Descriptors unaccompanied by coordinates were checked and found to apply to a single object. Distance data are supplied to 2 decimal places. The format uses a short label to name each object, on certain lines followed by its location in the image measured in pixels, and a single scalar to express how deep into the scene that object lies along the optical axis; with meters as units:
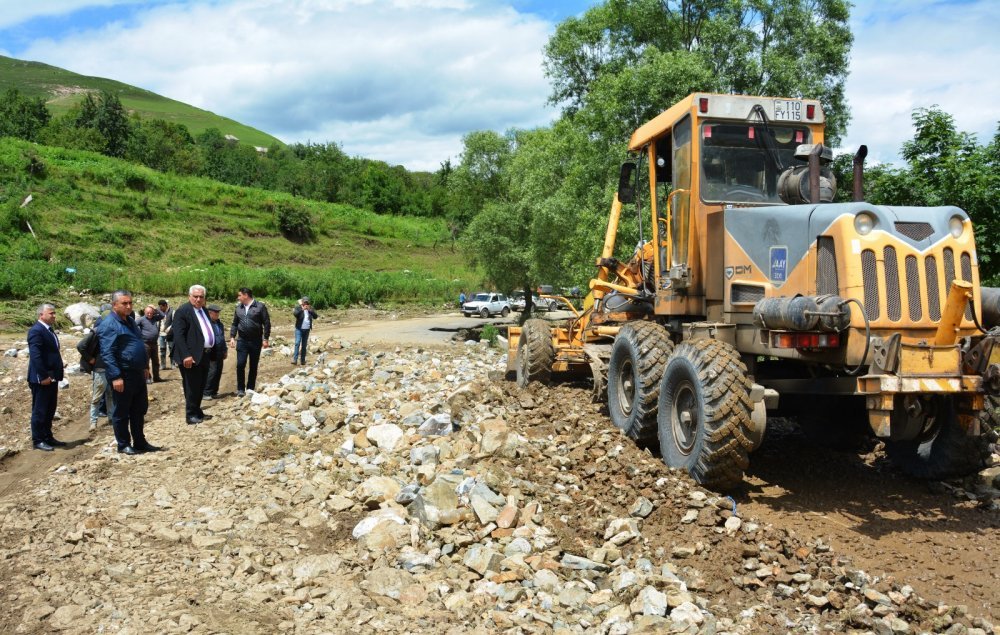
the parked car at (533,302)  33.62
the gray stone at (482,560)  4.94
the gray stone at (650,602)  4.31
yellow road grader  5.34
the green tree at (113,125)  60.22
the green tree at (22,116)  57.25
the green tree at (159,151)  59.25
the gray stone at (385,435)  7.64
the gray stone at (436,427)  7.81
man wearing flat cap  10.78
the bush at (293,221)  53.38
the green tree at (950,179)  9.52
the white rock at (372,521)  5.65
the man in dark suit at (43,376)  8.67
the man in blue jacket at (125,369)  8.07
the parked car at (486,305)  37.06
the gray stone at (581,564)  4.93
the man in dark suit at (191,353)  9.80
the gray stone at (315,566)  5.06
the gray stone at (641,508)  5.67
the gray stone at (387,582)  4.75
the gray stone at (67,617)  4.34
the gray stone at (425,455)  7.01
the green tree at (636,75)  17.05
